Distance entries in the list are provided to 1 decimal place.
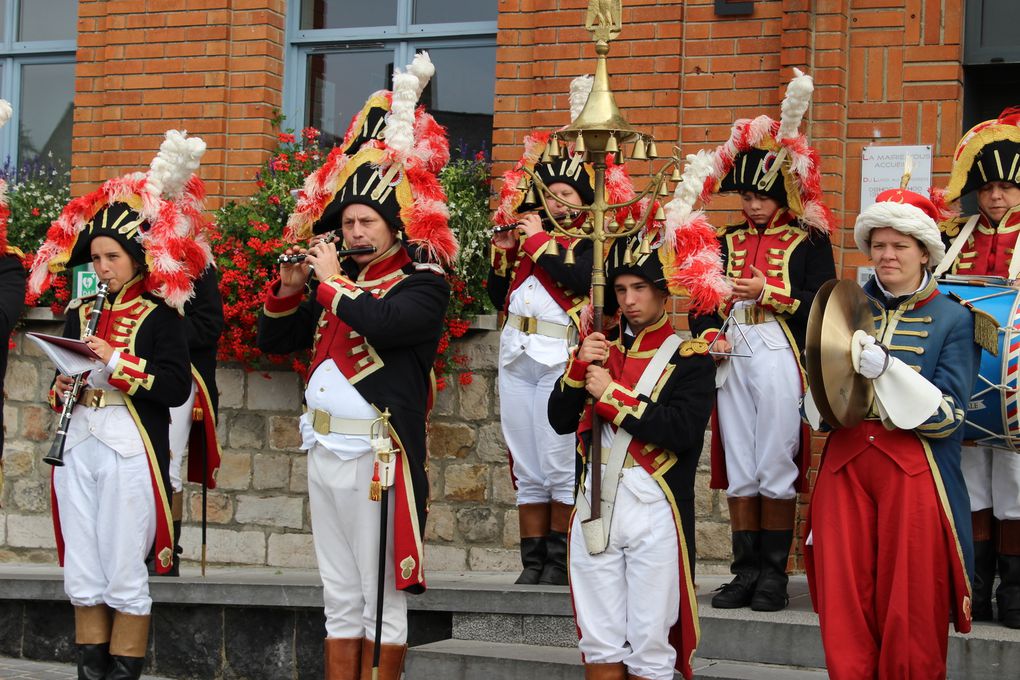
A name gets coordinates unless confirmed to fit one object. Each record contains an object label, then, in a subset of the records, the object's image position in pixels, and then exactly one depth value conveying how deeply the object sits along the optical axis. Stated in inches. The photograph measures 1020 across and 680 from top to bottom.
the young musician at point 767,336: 257.3
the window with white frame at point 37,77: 423.5
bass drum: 221.5
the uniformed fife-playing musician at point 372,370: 225.6
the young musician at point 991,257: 248.2
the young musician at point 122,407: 247.6
